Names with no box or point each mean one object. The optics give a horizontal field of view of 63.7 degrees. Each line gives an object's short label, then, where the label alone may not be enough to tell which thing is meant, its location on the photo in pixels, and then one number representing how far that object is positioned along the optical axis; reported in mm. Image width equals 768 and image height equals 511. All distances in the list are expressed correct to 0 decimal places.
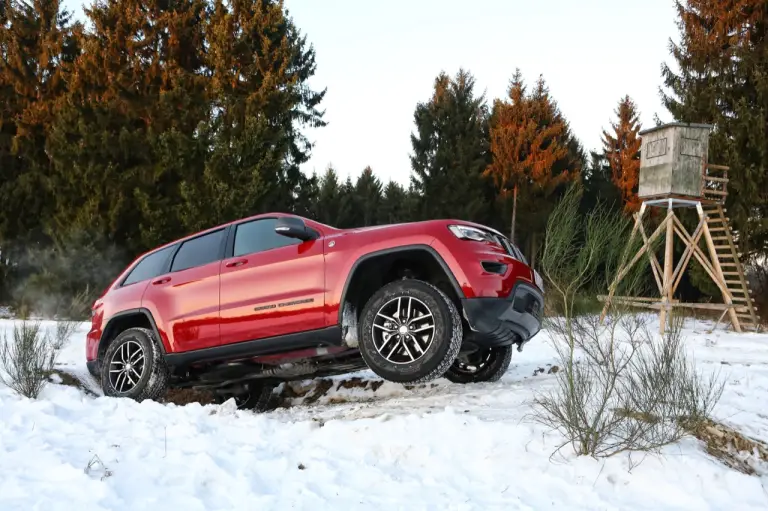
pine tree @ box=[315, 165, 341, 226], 29438
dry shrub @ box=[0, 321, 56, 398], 6422
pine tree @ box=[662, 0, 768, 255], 18922
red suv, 4922
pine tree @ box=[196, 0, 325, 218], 18875
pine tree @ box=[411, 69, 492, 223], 28797
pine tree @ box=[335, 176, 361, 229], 32053
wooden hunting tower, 15141
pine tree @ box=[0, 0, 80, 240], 23328
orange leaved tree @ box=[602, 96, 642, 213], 31750
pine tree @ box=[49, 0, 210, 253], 19250
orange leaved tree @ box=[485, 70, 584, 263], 29328
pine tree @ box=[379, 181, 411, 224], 29484
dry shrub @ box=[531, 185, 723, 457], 4145
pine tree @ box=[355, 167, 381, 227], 35031
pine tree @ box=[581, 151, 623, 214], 31688
